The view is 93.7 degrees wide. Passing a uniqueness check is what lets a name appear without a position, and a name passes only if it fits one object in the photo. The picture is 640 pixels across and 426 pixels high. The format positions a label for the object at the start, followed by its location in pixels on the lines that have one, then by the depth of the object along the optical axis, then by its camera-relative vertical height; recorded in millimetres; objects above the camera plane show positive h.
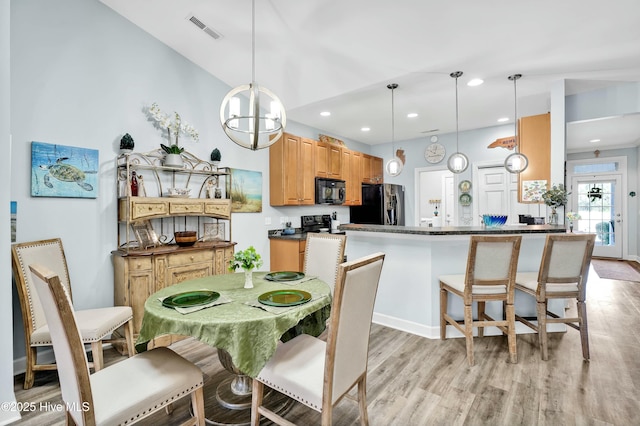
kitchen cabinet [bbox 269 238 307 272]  4270 -587
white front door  6852 +118
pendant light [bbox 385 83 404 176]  3836 +600
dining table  1429 -519
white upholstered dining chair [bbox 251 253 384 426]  1294 -742
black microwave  4918 +390
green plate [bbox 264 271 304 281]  2176 -465
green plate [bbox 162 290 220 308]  1619 -484
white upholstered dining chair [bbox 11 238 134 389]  2061 -761
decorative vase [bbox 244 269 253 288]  1987 -441
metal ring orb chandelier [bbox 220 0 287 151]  1965 +679
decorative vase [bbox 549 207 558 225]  3620 -58
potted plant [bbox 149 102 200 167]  3076 +924
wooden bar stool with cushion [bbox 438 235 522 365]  2359 -516
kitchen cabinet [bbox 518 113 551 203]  3945 +909
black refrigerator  5762 +150
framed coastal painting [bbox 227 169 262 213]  3984 +314
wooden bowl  3086 -250
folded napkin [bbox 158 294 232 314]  1543 -495
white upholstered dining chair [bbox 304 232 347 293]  2465 -355
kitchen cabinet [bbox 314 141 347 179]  4957 +920
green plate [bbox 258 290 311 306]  1636 -486
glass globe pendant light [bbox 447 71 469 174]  3580 +613
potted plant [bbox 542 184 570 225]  3371 +194
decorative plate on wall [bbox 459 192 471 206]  5559 +268
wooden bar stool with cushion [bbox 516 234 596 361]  2389 -512
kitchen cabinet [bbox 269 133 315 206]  4391 +643
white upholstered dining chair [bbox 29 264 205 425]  1146 -756
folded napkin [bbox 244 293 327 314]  1554 -501
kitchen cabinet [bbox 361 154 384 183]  6059 +933
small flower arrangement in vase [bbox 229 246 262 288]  1917 -303
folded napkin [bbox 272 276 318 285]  2074 -476
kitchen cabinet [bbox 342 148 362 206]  5566 +742
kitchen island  2852 -531
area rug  5250 -1098
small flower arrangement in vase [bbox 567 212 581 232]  3375 -31
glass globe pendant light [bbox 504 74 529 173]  3490 +596
